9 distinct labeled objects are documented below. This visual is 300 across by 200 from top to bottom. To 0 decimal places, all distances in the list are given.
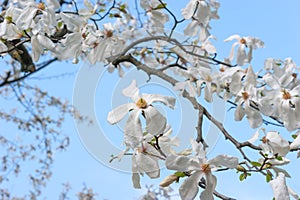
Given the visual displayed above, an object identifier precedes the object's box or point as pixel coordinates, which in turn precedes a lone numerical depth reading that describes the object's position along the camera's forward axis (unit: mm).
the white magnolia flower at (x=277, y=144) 1604
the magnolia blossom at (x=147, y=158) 1522
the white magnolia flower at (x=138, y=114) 1489
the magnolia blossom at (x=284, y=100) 1698
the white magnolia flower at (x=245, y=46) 2026
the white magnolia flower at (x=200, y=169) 1492
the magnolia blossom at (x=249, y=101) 1787
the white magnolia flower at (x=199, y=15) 1933
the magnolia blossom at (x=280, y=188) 1519
